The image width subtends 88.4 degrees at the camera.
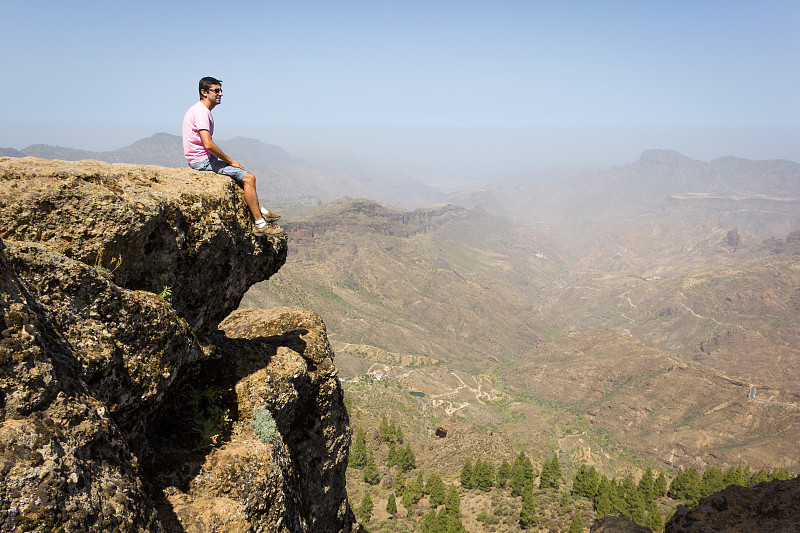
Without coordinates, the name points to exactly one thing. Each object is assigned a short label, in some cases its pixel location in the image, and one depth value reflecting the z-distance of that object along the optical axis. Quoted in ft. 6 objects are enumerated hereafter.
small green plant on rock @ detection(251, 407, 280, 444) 30.94
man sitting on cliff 34.81
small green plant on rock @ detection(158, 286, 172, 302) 27.50
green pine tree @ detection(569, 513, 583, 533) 130.72
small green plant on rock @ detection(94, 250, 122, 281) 24.00
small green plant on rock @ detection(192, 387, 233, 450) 28.60
